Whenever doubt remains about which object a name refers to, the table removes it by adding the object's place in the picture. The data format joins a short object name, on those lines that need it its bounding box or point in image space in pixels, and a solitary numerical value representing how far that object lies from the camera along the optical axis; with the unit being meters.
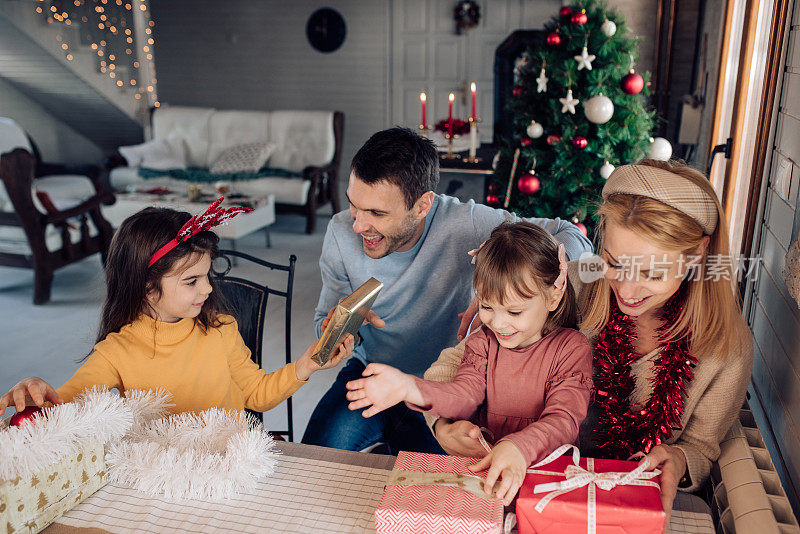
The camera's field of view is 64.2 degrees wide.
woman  1.24
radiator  1.01
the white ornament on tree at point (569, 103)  2.88
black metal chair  1.91
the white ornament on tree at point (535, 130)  3.04
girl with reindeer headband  1.50
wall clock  7.32
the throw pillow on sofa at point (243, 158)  6.36
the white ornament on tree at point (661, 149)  2.95
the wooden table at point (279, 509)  1.08
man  1.83
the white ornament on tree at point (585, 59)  2.85
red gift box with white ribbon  0.97
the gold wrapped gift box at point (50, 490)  1.00
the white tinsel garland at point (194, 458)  1.14
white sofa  6.36
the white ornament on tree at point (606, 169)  2.92
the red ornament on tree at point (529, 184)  3.02
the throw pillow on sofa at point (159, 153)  6.61
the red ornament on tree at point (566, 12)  2.84
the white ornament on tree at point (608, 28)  2.82
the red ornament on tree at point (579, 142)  2.91
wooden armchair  4.05
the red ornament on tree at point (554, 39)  2.90
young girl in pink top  1.25
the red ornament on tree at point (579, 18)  2.82
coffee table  4.99
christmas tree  2.87
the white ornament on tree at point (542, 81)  2.97
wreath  6.86
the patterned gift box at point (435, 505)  0.97
